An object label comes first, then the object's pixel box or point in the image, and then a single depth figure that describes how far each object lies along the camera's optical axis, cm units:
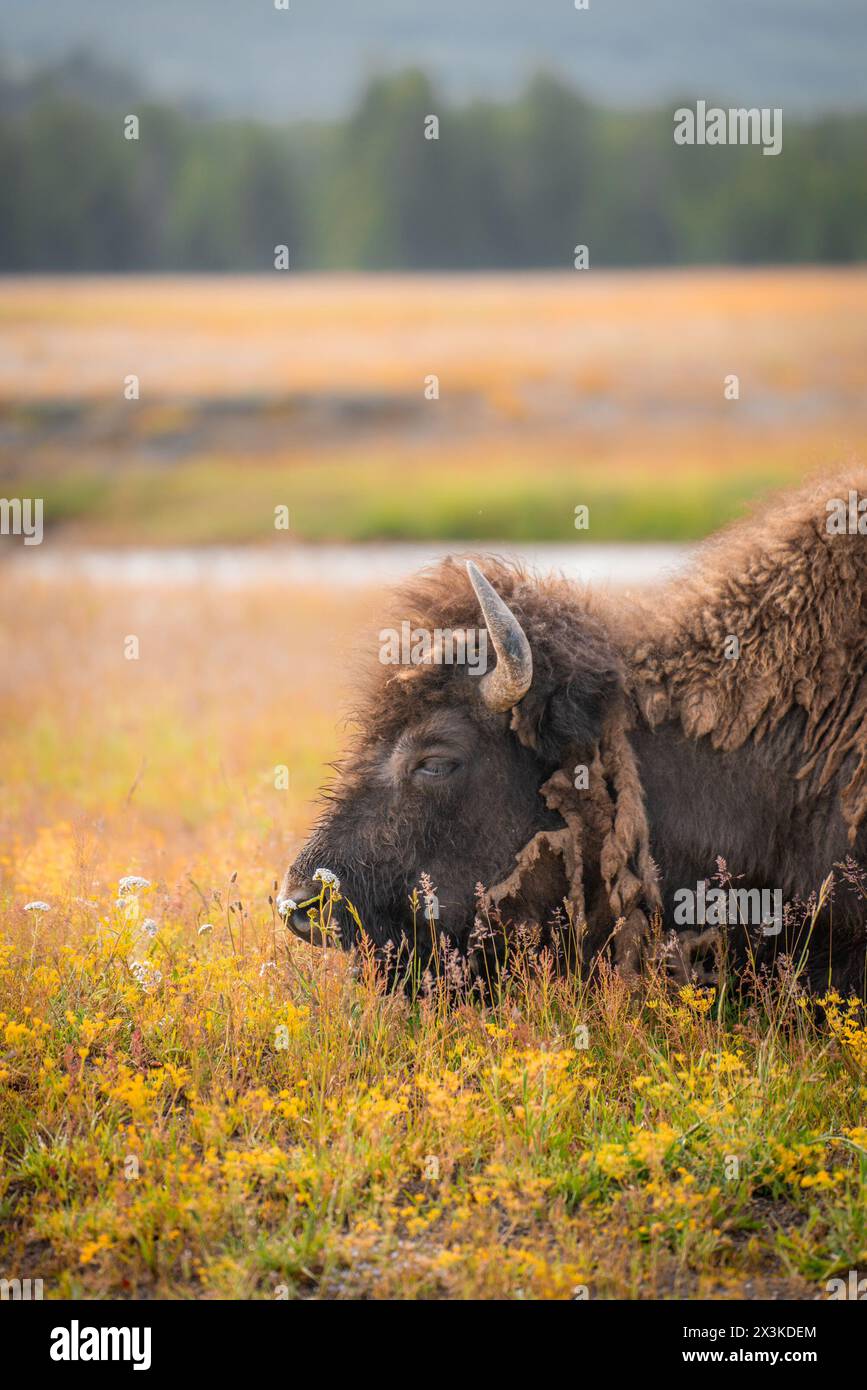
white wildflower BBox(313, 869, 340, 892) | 1124
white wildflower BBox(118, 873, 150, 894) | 1217
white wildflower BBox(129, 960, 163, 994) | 1177
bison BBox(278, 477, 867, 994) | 1136
